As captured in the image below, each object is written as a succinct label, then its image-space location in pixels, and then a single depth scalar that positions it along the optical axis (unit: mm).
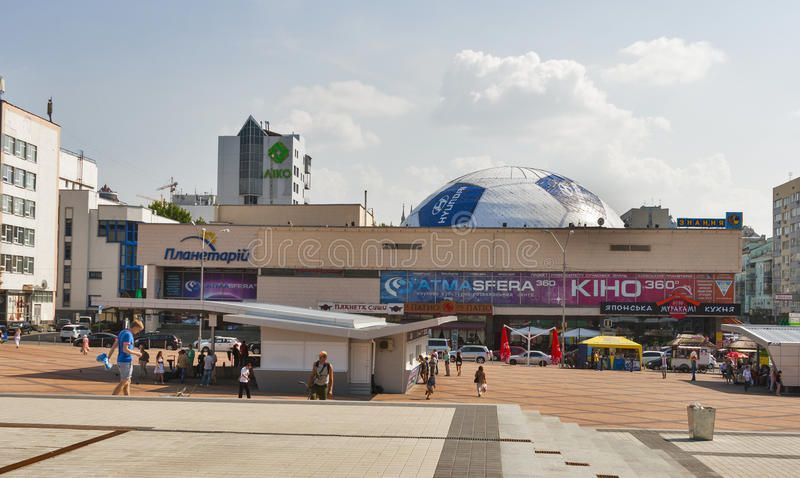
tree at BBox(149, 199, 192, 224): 115812
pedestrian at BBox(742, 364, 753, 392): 38625
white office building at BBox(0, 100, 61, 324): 71562
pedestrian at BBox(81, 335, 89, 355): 47269
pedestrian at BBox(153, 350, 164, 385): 34188
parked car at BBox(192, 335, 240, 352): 60259
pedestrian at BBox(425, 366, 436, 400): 31353
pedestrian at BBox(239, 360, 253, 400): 27547
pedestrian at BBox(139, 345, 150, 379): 34625
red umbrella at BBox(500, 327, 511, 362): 57094
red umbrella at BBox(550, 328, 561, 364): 57338
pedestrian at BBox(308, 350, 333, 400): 20797
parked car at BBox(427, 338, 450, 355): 53459
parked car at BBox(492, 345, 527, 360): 59456
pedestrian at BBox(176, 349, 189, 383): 35456
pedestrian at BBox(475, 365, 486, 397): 32375
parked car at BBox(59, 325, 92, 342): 63281
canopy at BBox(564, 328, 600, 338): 64875
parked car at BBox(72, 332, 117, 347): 58344
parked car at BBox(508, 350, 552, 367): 57625
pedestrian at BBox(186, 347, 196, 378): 36538
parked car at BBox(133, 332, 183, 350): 59500
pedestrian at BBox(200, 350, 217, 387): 33344
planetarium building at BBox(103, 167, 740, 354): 76062
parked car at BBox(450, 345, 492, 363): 57969
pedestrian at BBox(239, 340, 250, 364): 34431
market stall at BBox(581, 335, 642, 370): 51191
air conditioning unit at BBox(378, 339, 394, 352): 33312
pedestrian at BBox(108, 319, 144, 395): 17298
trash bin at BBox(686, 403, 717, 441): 19422
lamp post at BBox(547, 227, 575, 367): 65431
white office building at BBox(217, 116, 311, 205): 136375
